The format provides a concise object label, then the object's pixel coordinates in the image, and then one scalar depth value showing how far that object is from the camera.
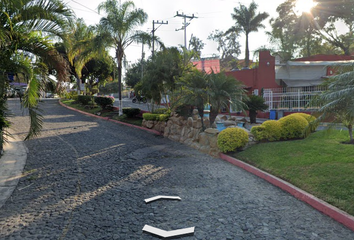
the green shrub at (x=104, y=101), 24.14
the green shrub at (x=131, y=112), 19.74
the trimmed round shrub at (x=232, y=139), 9.60
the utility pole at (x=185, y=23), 36.22
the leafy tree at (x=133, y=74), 55.52
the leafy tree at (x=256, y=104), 15.55
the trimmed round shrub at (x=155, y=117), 15.48
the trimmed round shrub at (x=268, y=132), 9.88
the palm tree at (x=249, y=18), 41.22
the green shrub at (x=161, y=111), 18.21
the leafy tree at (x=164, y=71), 16.33
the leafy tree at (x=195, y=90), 11.73
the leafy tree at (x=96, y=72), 37.12
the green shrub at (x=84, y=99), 28.11
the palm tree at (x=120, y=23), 19.75
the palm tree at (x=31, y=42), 7.31
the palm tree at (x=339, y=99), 5.11
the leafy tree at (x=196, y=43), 65.06
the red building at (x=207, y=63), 29.90
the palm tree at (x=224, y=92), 11.21
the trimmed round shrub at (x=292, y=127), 9.77
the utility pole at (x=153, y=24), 38.09
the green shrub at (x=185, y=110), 13.59
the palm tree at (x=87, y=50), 19.00
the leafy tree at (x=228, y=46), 63.09
